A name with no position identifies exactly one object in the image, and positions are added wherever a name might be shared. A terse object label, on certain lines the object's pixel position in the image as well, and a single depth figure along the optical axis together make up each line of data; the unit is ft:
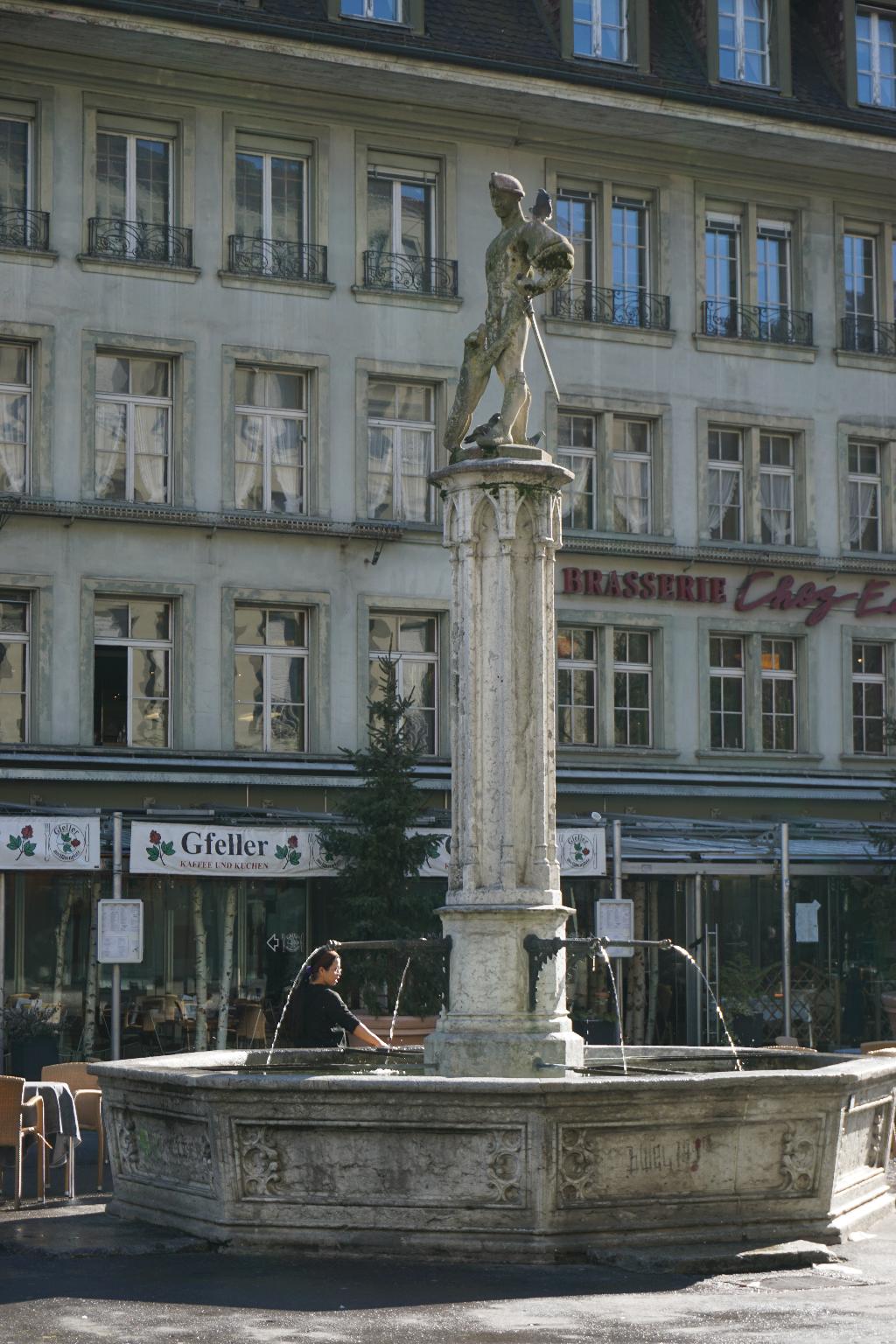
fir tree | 88.17
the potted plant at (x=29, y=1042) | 81.51
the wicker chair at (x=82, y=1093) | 55.77
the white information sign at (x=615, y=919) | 81.15
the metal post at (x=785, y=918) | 89.35
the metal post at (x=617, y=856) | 88.07
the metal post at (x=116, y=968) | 77.05
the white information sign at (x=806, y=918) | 103.40
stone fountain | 37.37
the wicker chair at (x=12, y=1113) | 48.73
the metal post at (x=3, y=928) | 83.66
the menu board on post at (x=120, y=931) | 75.20
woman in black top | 50.03
